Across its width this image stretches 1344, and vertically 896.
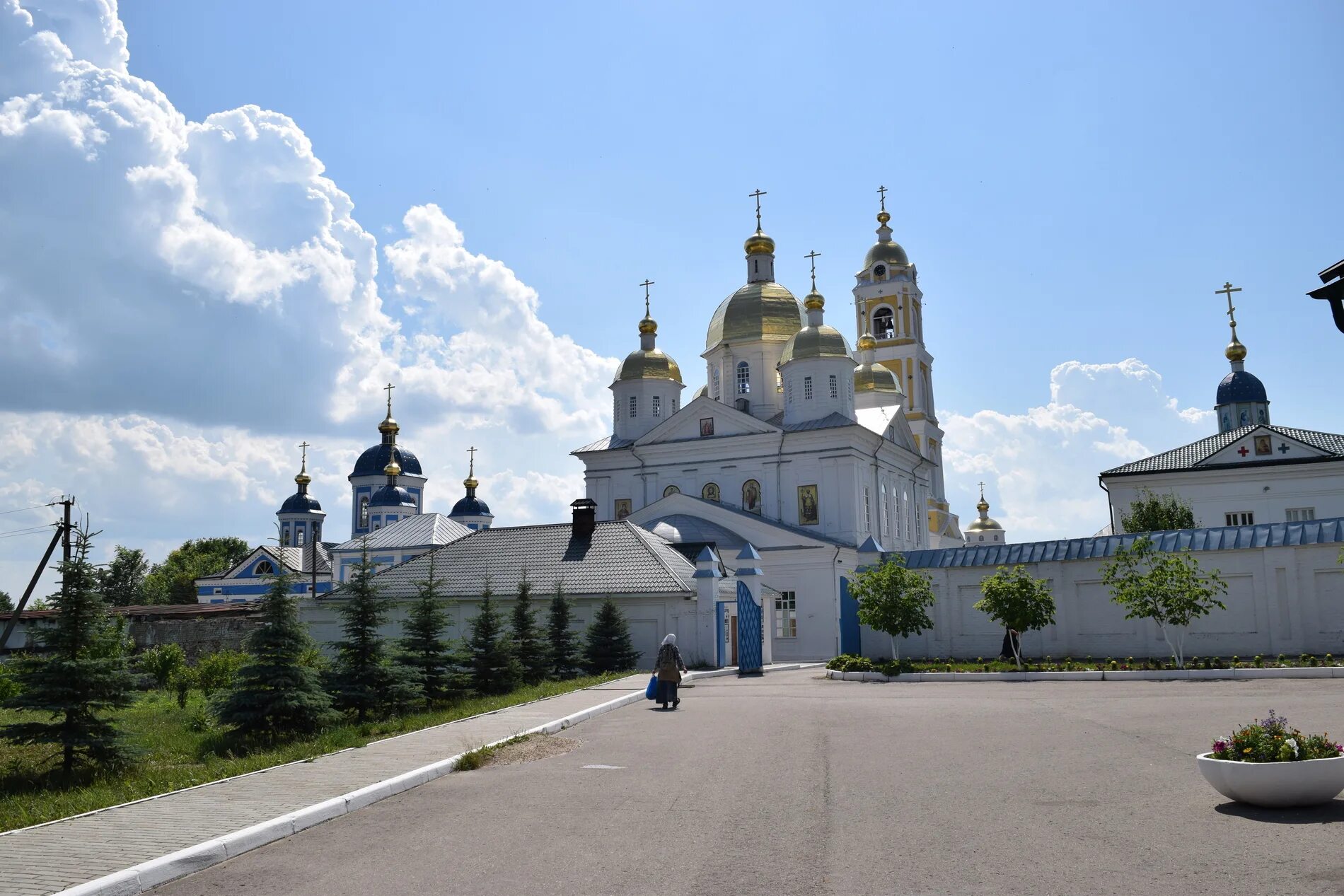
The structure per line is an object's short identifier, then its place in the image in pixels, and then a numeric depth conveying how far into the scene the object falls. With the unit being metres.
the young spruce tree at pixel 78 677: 12.43
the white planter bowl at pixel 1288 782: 8.11
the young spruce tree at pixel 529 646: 24.27
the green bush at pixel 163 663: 30.38
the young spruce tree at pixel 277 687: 14.85
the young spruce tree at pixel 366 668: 17.22
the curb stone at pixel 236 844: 6.79
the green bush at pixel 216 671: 25.61
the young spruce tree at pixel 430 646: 20.28
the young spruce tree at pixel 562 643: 26.28
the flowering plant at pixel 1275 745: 8.27
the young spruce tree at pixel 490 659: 22.25
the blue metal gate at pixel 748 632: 29.38
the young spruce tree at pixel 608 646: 27.03
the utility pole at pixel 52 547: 33.16
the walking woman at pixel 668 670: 18.06
